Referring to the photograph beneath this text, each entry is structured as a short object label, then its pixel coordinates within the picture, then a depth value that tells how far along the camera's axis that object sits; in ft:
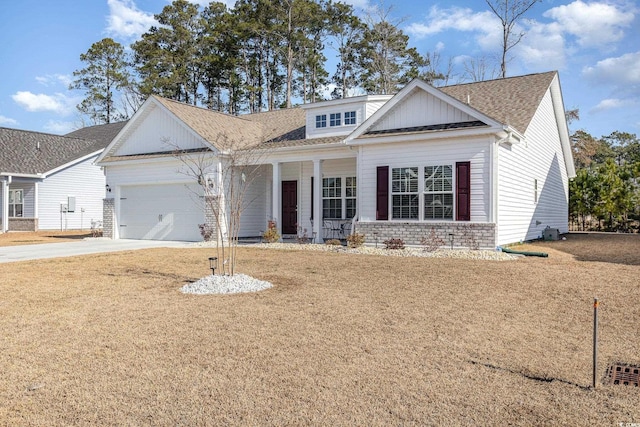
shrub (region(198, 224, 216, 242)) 54.34
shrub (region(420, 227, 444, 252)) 41.32
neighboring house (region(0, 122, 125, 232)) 82.28
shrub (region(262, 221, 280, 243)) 51.28
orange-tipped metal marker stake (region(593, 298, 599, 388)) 11.62
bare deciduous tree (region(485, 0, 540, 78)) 90.22
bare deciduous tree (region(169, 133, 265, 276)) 52.84
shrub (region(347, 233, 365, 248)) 44.19
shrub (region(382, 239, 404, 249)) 42.57
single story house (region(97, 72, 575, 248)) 40.98
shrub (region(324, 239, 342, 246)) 47.15
